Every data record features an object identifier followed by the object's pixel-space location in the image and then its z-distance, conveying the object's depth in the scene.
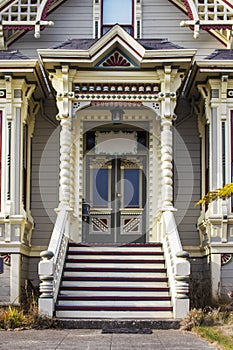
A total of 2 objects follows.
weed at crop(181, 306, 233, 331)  11.88
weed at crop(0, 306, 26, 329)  11.75
